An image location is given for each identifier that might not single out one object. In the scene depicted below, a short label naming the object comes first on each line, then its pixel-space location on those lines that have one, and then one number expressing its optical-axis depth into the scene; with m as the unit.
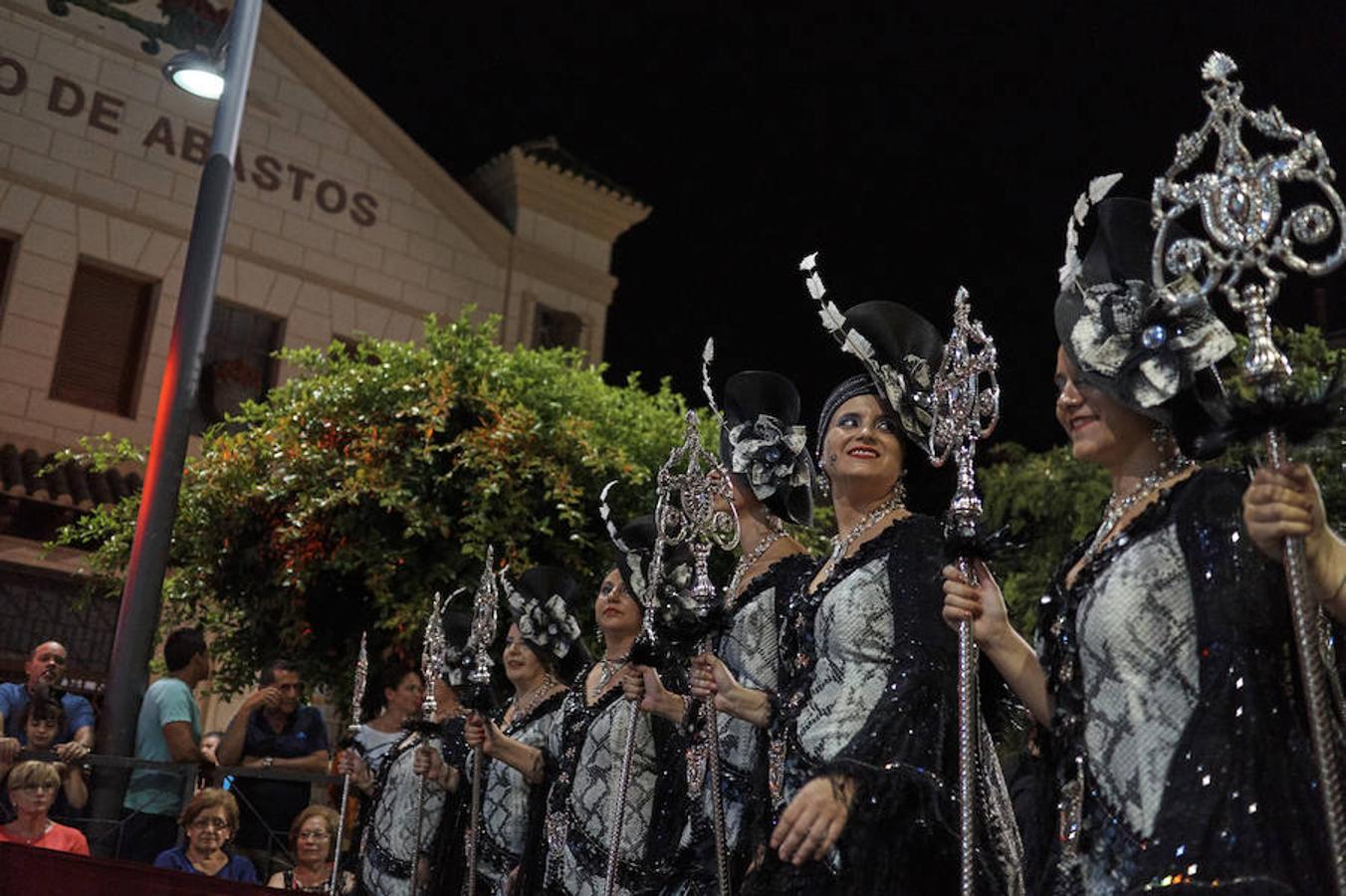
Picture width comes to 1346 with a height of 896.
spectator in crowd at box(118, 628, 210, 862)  7.25
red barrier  4.64
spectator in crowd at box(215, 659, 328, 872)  7.85
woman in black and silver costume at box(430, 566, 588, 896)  5.76
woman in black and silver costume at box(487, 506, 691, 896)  4.91
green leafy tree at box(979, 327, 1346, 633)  10.71
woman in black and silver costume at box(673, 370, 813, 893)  4.30
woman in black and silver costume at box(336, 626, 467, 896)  6.39
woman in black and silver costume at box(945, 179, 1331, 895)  2.37
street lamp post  7.25
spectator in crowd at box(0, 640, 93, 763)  7.45
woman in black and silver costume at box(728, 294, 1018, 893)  3.26
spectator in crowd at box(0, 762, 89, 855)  6.30
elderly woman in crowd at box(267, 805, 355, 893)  7.40
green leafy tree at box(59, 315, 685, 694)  8.73
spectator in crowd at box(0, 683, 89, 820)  7.22
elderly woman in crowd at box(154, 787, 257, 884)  6.53
